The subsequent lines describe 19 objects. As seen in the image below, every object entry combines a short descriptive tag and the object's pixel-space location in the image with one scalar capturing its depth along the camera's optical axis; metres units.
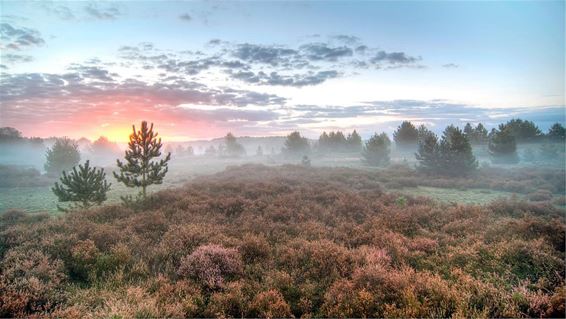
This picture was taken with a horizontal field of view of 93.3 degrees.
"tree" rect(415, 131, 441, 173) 32.41
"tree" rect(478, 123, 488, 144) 60.62
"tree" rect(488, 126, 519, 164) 42.16
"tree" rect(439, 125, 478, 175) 30.88
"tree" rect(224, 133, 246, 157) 96.25
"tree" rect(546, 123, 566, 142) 52.50
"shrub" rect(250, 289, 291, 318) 5.91
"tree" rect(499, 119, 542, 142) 52.59
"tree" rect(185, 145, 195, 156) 131.75
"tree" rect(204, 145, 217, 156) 122.30
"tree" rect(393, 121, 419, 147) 60.25
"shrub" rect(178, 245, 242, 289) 7.39
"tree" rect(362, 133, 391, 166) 49.25
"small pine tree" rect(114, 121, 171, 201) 16.27
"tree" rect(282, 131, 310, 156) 75.12
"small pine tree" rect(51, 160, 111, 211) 15.10
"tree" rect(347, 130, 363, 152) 83.38
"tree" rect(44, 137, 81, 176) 42.19
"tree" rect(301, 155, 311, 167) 46.54
